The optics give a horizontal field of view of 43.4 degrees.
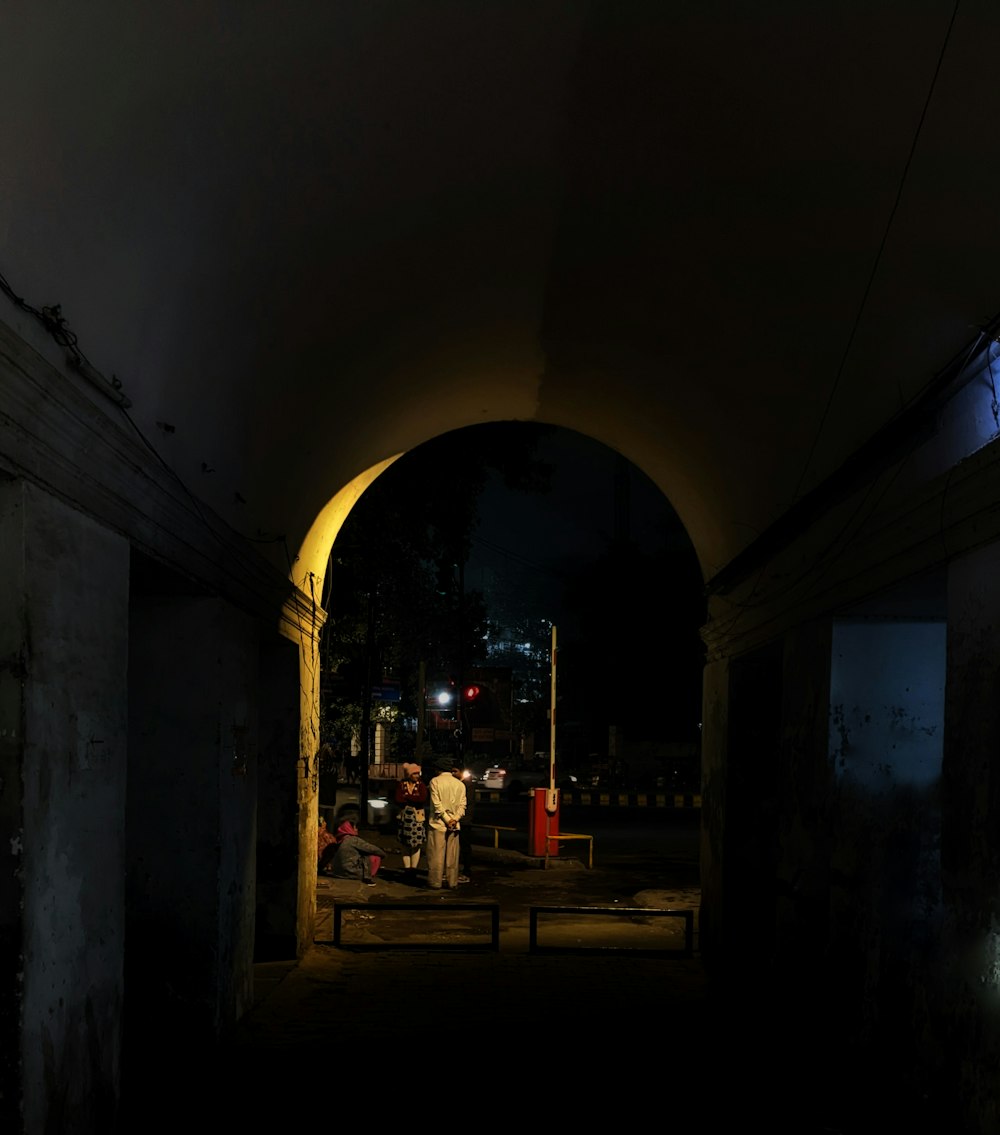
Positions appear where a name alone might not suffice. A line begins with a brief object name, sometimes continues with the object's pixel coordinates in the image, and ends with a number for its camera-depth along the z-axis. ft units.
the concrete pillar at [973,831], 16.29
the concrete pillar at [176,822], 25.26
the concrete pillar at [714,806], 38.04
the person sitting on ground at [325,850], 54.24
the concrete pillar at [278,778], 37.09
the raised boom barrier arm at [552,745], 58.37
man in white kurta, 52.37
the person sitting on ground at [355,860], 54.44
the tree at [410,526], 65.16
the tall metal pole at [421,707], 94.48
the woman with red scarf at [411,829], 57.41
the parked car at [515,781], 118.62
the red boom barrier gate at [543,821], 62.95
